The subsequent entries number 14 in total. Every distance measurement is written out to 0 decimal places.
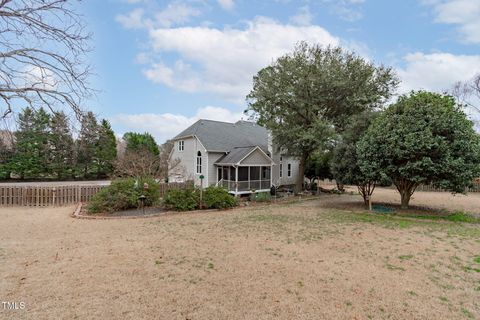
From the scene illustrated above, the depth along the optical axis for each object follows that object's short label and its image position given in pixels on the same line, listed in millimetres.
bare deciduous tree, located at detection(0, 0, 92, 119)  3859
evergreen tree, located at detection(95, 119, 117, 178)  31469
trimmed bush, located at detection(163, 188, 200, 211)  12234
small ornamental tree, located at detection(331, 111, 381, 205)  12625
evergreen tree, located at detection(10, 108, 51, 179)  27870
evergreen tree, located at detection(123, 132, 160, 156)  33750
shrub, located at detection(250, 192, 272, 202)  16453
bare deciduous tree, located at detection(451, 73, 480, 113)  26281
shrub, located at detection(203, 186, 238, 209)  12867
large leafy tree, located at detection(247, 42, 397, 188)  16594
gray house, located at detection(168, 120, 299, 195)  18812
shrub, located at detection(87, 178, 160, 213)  11742
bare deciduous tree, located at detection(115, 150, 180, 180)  17984
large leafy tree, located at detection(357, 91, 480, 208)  9984
